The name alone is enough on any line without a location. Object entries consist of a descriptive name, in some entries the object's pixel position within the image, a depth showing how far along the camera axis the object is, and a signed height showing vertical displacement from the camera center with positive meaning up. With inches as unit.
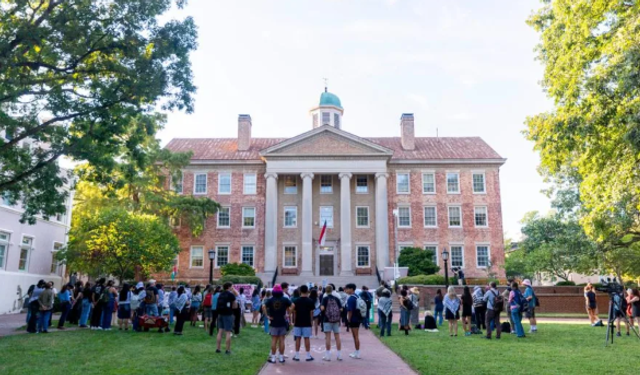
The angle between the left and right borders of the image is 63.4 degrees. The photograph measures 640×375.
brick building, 1616.6 +264.5
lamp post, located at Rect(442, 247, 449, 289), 1107.9 +50.1
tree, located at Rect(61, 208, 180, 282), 1167.6 +100.4
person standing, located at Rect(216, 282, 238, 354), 471.8 -21.3
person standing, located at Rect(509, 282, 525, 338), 634.2 -20.6
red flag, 1453.0 +145.8
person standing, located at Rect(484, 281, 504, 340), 624.4 -22.6
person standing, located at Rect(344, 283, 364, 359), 473.7 -25.4
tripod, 562.9 -21.4
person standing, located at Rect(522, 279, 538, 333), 683.4 -19.8
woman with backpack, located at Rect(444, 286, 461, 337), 658.2 -26.4
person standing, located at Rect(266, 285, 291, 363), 433.7 -26.0
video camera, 597.6 +2.5
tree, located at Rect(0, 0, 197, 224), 547.2 +239.2
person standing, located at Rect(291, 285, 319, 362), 445.4 -23.3
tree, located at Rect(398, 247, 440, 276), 1475.1 +78.8
